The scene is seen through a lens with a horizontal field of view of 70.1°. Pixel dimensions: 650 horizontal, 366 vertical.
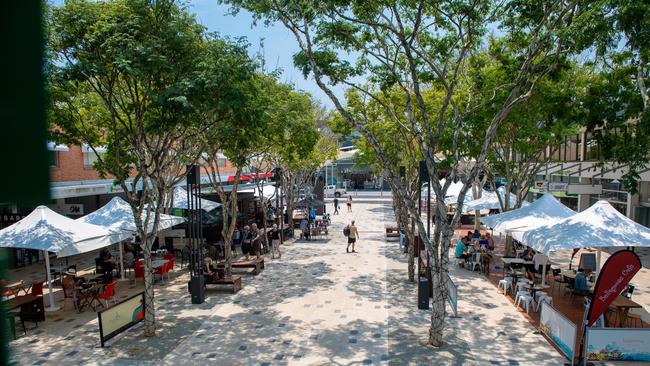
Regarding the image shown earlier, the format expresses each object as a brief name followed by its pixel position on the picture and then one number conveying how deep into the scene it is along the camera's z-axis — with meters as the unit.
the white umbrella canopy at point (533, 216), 14.67
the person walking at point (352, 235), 21.23
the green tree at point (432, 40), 9.73
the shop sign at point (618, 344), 8.98
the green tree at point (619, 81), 9.38
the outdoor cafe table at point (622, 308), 11.00
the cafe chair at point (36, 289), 12.88
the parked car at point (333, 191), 51.84
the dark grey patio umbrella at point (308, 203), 28.34
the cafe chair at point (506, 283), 14.33
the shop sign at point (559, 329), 9.09
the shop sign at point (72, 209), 20.27
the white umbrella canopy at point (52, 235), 12.48
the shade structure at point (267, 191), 29.42
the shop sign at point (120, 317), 10.23
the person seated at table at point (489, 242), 19.40
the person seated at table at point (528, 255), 16.97
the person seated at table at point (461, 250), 18.59
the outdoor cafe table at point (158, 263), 15.95
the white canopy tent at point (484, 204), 22.86
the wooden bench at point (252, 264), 17.36
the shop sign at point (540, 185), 27.38
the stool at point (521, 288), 13.17
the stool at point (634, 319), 11.09
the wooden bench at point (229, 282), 14.84
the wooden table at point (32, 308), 11.70
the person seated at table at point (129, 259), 17.07
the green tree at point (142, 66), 9.69
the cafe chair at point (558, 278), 14.60
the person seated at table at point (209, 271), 15.14
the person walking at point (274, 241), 20.51
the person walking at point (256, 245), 19.22
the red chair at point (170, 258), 17.10
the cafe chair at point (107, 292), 13.18
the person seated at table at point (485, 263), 17.14
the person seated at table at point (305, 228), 25.14
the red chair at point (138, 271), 16.48
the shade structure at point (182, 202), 22.00
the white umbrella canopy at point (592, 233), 11.49
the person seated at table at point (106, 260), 15.82
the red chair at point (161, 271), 16.30
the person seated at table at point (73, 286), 13.06
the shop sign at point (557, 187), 26.25
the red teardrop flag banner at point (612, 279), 8.86
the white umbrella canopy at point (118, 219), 15.51
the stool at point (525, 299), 12.69
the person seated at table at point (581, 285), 13.05
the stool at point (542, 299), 12.18
